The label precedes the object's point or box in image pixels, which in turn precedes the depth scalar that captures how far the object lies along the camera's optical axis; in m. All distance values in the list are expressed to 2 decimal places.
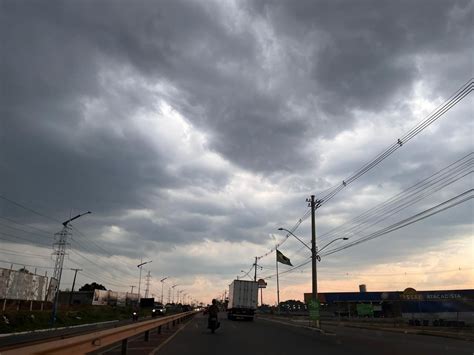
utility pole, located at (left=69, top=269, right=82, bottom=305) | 110.62
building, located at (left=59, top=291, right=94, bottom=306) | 112.84
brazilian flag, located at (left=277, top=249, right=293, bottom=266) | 48.38
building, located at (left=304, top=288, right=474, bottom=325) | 55.28
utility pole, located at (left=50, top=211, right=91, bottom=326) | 48.02
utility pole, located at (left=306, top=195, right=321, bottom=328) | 33.72
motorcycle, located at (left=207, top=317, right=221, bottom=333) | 24.73
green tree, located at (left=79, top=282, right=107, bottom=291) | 184.25
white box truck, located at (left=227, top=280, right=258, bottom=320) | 51.03
